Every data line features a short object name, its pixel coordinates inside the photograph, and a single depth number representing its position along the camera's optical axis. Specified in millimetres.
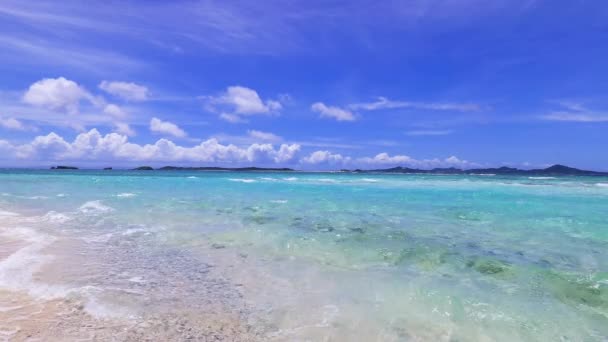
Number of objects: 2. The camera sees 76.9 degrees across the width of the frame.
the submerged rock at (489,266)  6871
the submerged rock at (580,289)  5488
